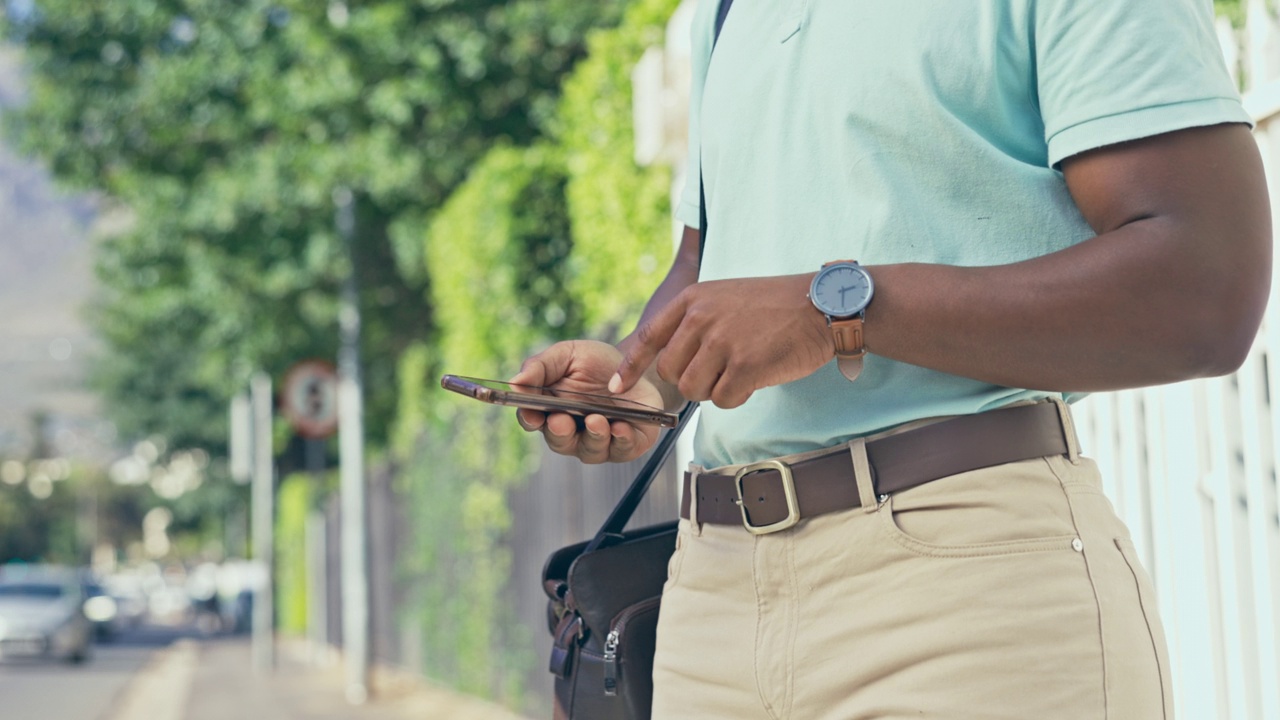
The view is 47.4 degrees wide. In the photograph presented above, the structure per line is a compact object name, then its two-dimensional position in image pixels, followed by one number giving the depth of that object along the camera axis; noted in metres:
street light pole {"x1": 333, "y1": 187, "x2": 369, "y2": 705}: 13.36
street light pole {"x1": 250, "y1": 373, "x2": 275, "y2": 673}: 18.72
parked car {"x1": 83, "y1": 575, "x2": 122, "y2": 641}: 32.31
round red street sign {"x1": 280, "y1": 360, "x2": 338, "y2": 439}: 13.77
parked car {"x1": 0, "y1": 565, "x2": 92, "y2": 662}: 21.70
